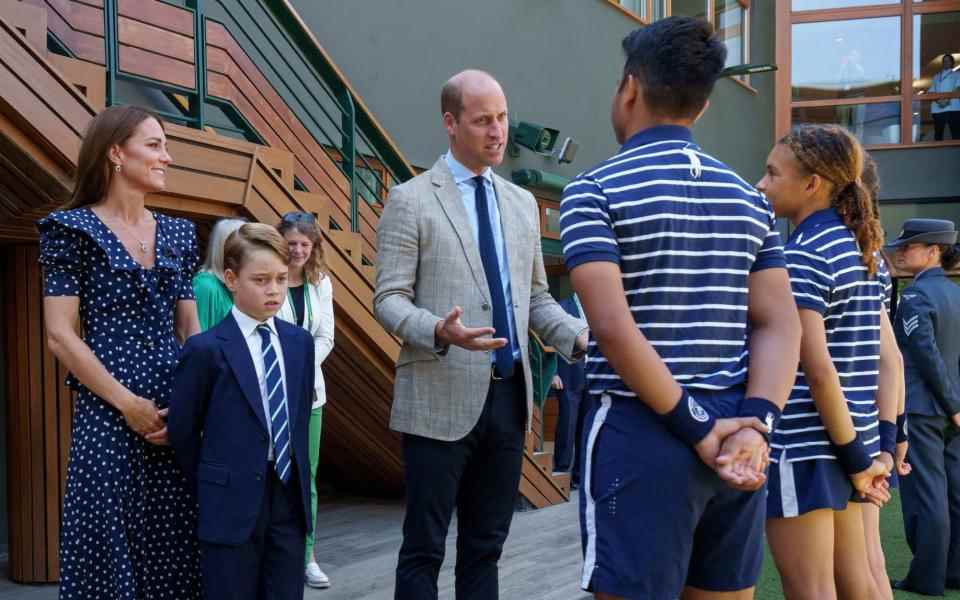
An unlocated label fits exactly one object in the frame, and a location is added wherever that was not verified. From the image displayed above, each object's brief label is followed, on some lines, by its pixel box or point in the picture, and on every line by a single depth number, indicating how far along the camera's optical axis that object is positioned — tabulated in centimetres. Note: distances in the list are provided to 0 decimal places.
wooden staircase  373
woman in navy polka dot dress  265
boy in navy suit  275
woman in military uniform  475
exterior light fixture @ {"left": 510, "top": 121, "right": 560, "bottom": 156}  941
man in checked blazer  296
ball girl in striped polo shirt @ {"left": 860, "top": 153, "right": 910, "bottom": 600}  293
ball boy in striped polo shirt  183
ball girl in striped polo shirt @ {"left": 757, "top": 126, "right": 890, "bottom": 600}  245
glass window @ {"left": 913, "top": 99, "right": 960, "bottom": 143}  1694
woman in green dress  401
